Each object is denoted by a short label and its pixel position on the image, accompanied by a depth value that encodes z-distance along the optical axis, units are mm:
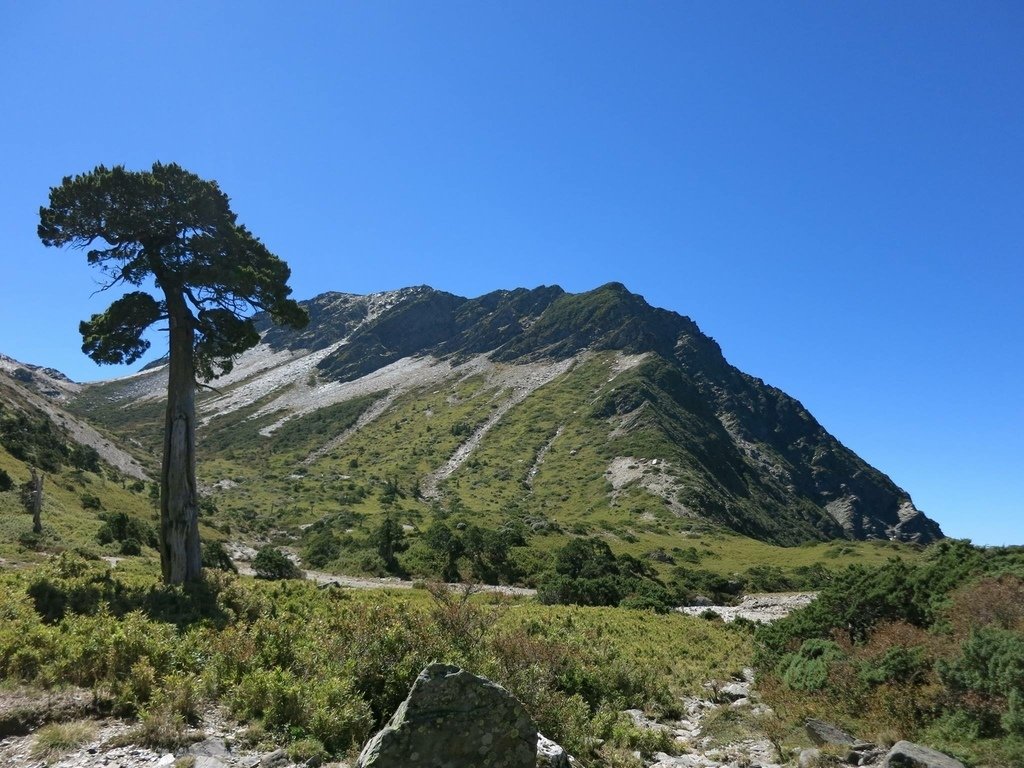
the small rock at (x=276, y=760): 7531
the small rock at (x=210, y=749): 7553
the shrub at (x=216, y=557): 32875
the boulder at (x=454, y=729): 7293
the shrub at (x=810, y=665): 14633
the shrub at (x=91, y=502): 44300
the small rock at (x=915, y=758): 8836
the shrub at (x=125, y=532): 34281
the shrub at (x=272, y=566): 35500
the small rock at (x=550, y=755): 8211
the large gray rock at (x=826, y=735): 11001
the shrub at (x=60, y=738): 7062
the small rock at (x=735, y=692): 16055
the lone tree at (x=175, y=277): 19000
